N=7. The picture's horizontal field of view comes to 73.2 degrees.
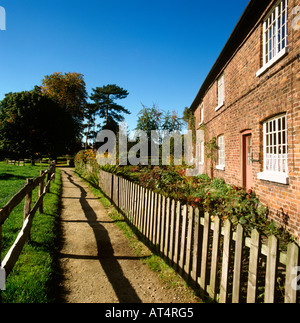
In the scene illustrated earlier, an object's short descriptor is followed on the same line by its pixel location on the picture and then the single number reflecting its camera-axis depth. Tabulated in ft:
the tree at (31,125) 73.77
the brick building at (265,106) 14.76
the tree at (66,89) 96.99
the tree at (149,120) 65.98
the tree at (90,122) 123.44
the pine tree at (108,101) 122.72
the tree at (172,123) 65.92
